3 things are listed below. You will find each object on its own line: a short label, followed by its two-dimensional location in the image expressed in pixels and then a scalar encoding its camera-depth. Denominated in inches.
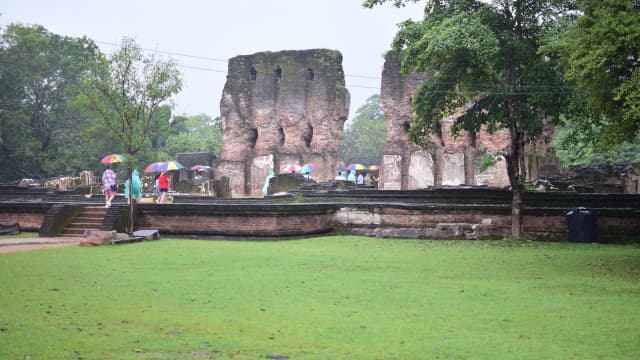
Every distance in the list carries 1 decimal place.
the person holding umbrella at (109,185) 765.9
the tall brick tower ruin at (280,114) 1480.1
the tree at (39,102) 1673.2
